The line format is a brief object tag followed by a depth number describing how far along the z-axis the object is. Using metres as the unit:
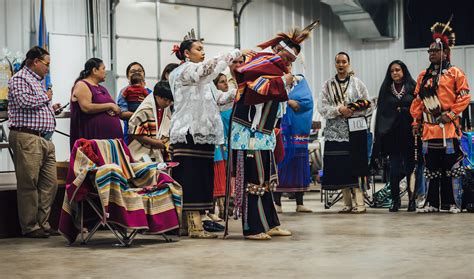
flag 9.77
